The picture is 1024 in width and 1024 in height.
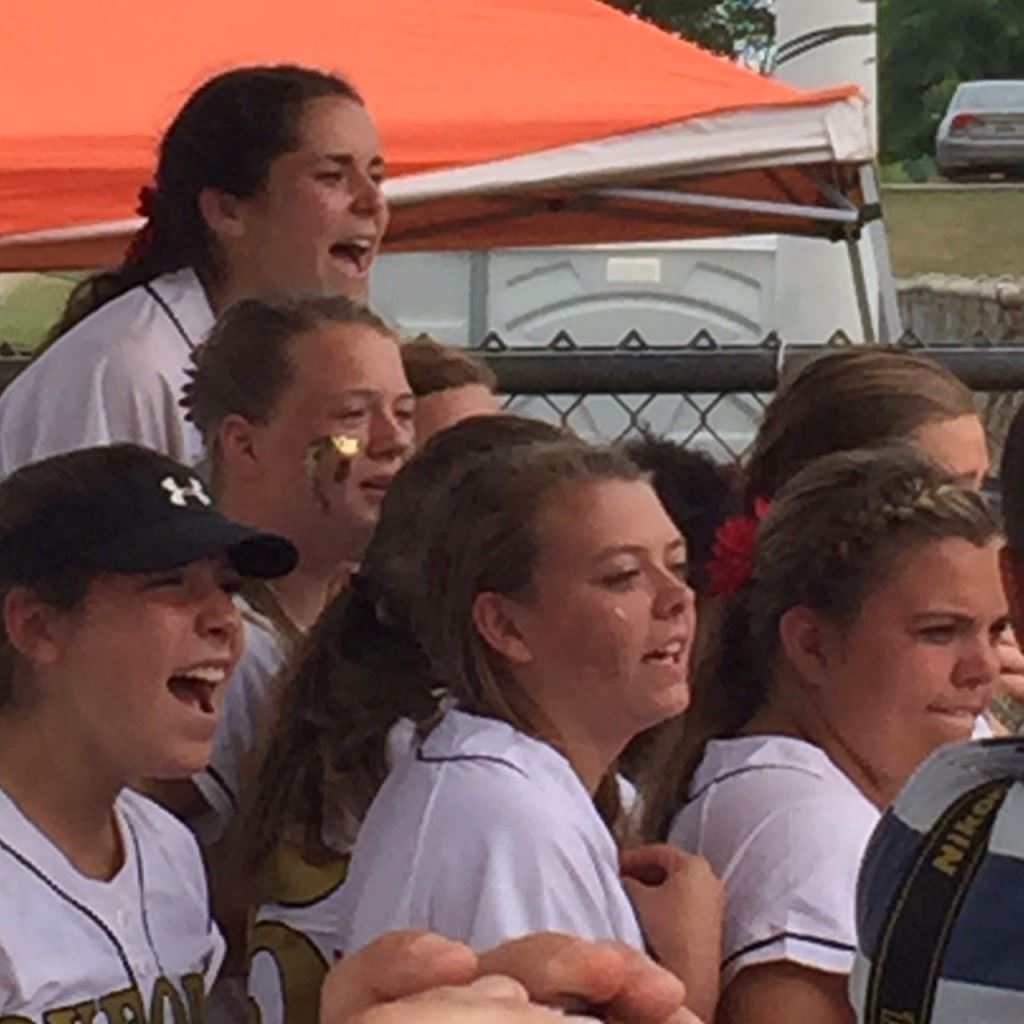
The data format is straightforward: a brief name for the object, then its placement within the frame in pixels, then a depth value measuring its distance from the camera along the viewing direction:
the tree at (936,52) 29.03
